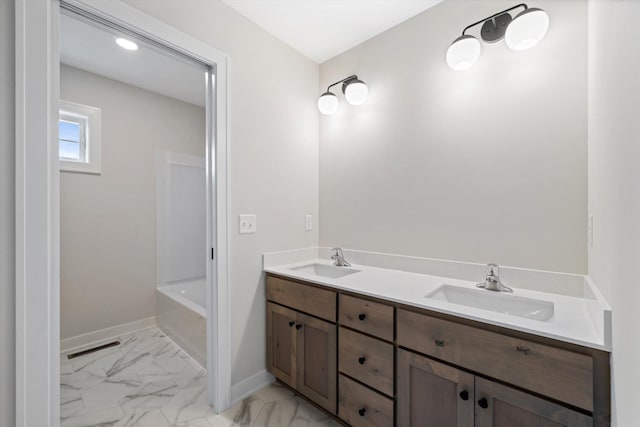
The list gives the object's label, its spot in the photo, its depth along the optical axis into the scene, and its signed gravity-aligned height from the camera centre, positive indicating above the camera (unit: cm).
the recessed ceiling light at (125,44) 202 +129
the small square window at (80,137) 237 +68
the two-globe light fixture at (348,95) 190 +86
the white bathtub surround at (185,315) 214 -91
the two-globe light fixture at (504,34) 120 +86
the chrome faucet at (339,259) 199 -34
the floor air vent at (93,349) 225 -119
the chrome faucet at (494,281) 134 -34
